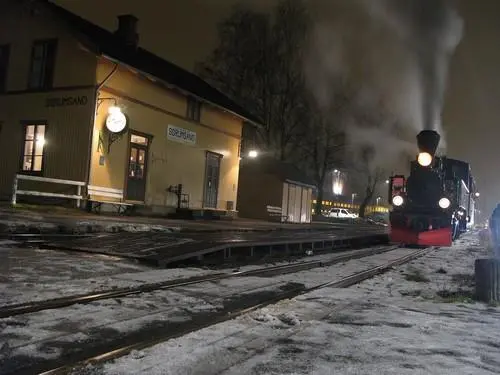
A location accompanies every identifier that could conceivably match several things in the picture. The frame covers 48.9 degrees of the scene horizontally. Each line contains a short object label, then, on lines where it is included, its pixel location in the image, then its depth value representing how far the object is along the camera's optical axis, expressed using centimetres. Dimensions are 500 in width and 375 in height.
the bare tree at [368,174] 3978
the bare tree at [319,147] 4041
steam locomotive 2127
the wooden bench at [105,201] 1831
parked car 6328
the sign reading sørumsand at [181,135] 2201
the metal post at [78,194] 1805
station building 1873
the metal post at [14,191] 1560
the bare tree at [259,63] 3850
